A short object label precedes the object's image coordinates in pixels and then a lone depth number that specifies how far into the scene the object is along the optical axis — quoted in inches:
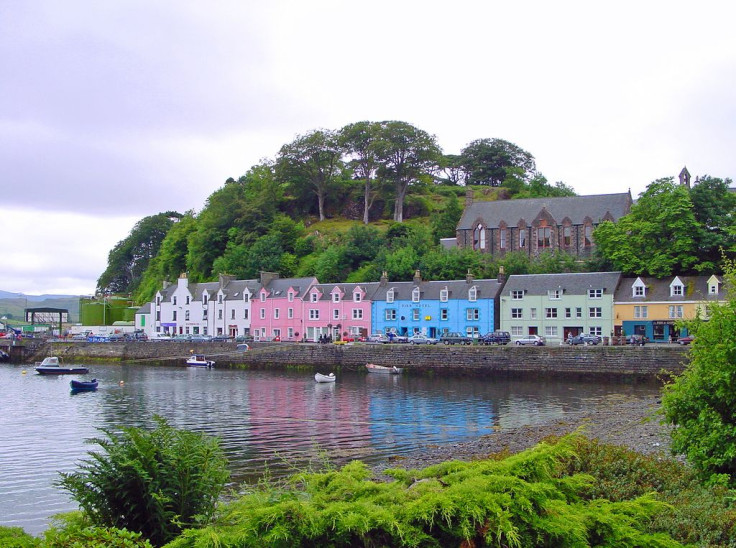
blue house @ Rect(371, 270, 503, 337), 3102.9
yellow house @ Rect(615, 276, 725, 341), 2689.5
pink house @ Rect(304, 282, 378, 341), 3371.1
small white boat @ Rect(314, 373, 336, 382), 2298.2
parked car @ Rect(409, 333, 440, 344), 2891.2
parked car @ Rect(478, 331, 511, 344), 2790.4
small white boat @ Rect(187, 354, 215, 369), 3071.6
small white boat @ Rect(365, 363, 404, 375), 2591.3
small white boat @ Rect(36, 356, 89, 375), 2814.5
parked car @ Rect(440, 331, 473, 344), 2819.9
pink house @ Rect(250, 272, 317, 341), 3543.3
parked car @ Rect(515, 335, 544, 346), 2700.3
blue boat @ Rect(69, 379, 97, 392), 2163.6
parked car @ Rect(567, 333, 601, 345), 2662.4
